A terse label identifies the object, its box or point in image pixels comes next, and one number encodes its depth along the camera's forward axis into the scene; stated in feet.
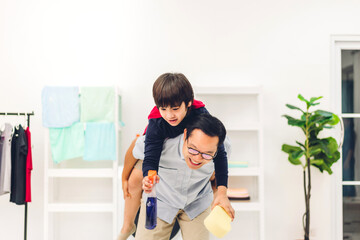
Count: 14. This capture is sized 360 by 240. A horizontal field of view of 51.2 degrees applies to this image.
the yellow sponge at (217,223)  4.98
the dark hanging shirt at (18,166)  9.66
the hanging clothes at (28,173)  9.75
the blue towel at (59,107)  9.81
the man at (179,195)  6.20
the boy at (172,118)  5.40
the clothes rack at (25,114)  9.98
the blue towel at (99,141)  9.79
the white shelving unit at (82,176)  9.90
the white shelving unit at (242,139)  10.91
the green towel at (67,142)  9.82
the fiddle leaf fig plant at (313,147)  9.87
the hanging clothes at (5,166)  9.53
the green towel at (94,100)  9.87
